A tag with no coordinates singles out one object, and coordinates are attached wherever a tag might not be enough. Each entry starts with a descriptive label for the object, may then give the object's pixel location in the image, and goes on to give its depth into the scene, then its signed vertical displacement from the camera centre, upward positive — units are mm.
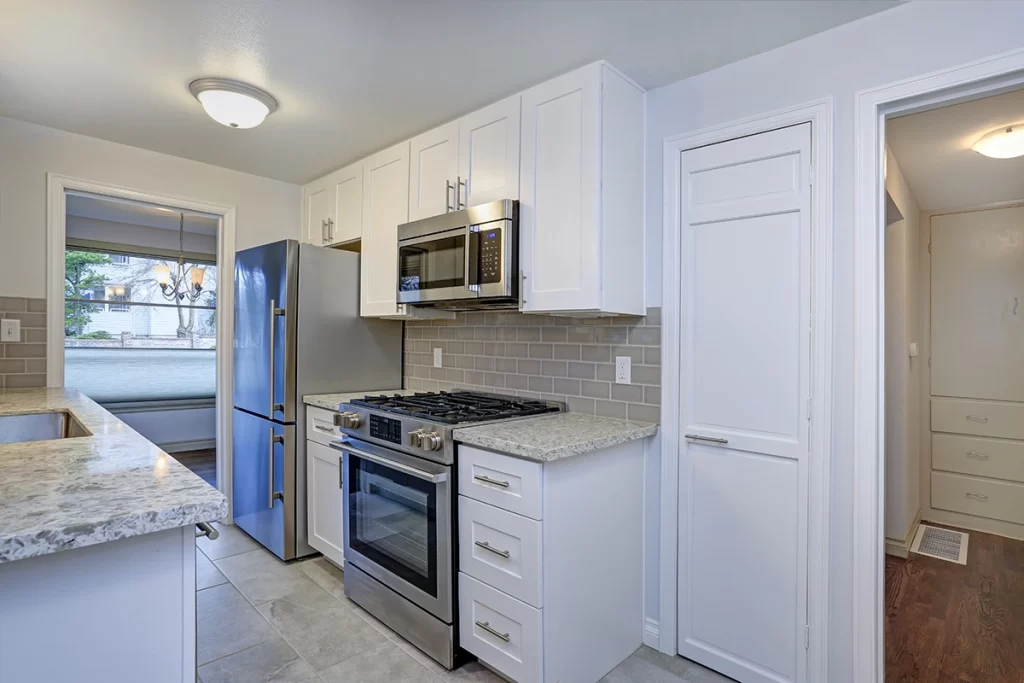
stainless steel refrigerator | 2910 -120
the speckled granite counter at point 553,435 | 1718 -328
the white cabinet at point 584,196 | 2008 +577
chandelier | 5219 +594
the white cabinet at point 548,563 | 1745 -773
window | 4898 +61
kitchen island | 811 -383
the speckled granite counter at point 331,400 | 2742 -311
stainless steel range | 2000 -682
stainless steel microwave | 2217 +373
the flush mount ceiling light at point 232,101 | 2238 +1028
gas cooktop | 2148 -289
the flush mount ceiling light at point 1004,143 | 2443 +949
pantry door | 1852 -218
